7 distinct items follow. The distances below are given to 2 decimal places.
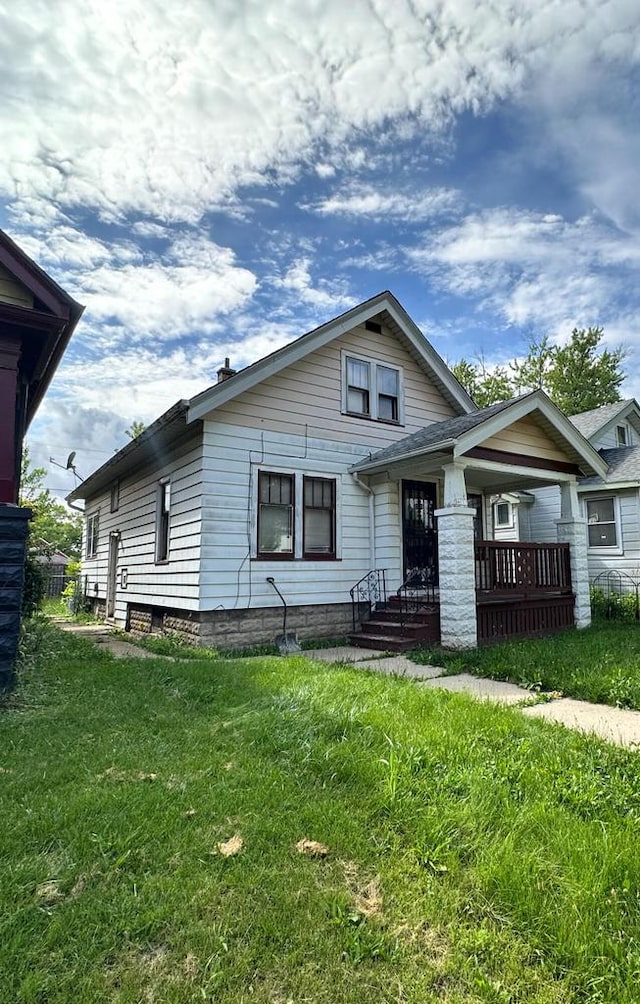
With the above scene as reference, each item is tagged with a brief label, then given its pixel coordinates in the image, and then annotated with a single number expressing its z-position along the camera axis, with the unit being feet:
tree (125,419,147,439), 104.58
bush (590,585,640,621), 37.99
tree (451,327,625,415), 87.97
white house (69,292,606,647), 27.30
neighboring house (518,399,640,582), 46.37
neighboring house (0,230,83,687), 17.06
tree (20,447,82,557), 111.75
